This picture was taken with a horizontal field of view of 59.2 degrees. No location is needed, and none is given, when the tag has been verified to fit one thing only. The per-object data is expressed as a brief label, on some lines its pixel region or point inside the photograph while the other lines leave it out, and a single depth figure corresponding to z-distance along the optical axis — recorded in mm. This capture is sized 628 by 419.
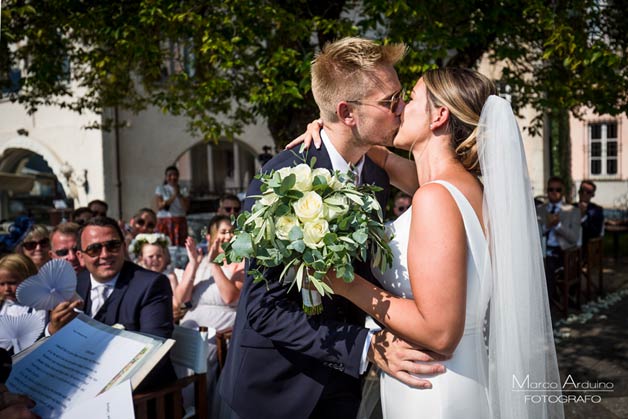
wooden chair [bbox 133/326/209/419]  2993
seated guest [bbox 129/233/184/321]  5488
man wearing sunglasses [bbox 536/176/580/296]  8531
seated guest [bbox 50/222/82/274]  5082
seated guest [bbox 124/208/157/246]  7688
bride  2092
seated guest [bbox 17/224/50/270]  5602
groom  2090
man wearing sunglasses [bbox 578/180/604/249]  9797
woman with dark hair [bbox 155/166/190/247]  10438
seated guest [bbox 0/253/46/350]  3771
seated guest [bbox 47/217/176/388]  3311
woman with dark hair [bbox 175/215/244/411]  4590
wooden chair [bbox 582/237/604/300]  8867
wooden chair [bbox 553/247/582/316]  7879
